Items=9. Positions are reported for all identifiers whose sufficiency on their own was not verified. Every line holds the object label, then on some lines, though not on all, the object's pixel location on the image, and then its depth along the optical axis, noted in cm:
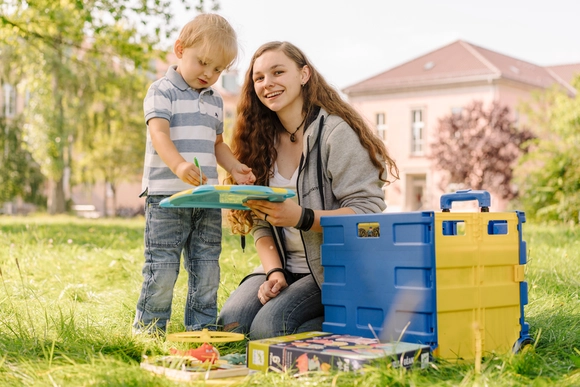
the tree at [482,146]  2511
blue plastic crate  235
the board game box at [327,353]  213
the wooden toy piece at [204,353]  233
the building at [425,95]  2828
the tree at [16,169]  2444
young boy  291
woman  295
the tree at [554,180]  1323
